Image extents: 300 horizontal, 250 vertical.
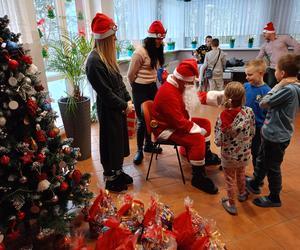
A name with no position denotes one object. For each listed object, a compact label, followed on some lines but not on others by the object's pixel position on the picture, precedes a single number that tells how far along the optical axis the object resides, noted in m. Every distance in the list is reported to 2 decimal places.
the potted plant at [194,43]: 6.89
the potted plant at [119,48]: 4.47
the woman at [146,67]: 2.45
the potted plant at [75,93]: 2.57
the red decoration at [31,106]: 1.34
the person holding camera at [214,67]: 4.59
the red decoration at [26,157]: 1.33
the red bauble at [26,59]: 1.36
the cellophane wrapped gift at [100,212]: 1.69
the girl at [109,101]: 1.89
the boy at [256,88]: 1.98
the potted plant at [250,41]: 6.18
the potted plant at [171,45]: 6.64
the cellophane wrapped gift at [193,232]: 1.40
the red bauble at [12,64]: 1.27
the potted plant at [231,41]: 6.37
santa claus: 2.10
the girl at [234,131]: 1.74
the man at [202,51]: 5.42
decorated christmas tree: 1.29
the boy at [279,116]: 1.71
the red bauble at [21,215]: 1.36
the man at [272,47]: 3.91
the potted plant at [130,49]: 4.93
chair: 2.22
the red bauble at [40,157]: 1.40
